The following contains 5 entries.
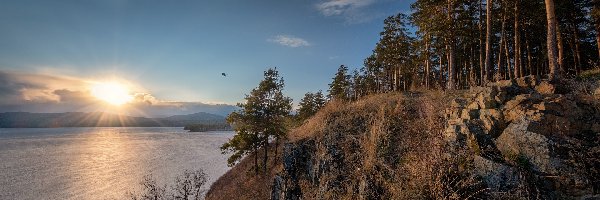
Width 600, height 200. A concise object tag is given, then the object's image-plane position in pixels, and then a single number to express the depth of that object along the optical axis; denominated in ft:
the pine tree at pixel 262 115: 105.70
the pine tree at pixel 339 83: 187.42
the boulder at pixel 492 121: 26.89
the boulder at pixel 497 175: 21.89
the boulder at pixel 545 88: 31.27
